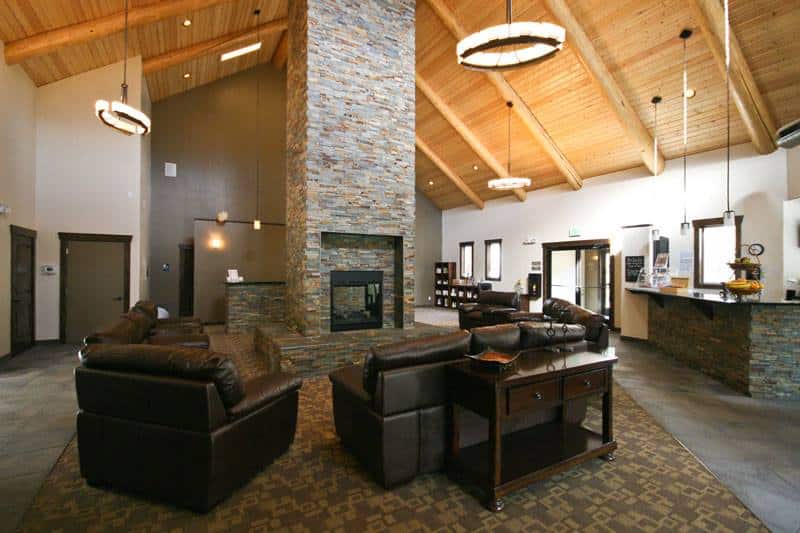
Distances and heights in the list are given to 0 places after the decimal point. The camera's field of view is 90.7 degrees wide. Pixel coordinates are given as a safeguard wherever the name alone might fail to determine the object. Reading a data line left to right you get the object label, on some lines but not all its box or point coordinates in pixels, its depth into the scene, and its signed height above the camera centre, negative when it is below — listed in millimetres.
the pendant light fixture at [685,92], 5504 +2772
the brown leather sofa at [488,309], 7438 -814
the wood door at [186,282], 9906 -364
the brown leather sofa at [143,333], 3351 -708
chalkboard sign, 7610 +46
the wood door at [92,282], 7016 -266
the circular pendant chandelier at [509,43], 3477 +2116
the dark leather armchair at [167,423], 2209 -921
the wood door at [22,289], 6082 -348
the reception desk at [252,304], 8188 -776
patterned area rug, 2158 -1401
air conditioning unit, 4125 +1428
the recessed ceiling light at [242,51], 8097 +4483
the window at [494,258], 11750 +298
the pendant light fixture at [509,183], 8141 +1776
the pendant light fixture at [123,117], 5094 +2042
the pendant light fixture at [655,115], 6655 +2721
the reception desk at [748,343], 4223 -870
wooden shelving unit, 12422 -690
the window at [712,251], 6906 +317
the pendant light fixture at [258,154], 10532 +3048
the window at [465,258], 12883 +330
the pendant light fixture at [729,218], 5145 +666
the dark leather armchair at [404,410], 2490 -938
